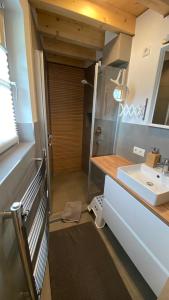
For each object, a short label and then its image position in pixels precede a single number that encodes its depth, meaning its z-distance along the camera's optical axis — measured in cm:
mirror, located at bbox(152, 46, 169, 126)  120
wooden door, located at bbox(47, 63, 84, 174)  242
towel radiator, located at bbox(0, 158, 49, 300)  61
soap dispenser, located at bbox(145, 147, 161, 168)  122
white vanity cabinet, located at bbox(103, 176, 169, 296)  86
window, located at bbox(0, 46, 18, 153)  94
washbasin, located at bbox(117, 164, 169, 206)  88
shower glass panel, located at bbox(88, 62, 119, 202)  171
